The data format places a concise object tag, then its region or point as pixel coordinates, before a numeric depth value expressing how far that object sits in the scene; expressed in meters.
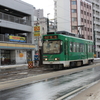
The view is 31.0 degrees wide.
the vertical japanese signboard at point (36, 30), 36.91
